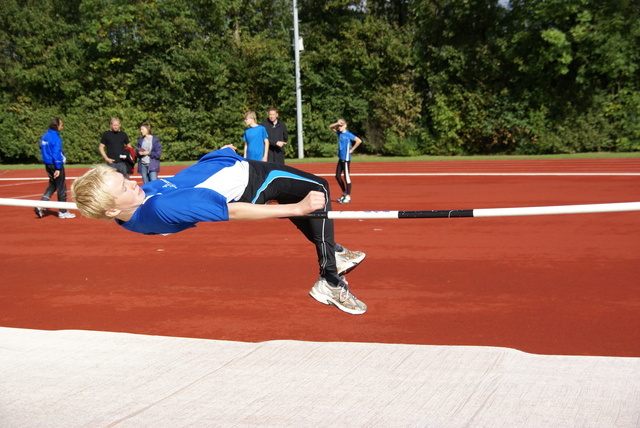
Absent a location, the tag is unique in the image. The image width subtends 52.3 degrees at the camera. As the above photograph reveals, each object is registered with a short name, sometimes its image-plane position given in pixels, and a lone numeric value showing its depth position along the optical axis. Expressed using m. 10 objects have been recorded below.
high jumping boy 3.35
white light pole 22.95
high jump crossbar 3.60
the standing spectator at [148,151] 12.29
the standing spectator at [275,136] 11.01
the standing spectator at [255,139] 10.31
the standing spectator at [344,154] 11.69
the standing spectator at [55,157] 10.64
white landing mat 3.34
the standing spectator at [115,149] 11.47
